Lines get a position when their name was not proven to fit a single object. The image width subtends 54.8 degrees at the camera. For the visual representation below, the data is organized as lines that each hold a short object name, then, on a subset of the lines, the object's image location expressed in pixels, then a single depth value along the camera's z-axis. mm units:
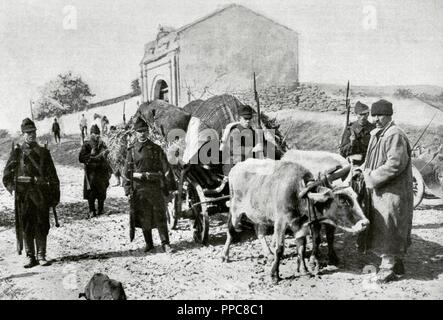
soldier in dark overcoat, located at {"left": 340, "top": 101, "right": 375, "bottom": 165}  6973
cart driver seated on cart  6641
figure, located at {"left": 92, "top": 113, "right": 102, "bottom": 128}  9881
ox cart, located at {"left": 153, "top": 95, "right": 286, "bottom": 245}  6801
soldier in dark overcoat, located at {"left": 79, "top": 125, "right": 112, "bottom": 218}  8992
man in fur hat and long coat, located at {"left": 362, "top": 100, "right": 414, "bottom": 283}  4941
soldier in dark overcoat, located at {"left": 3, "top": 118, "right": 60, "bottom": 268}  5797
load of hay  7453
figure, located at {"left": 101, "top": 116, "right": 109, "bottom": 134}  10258
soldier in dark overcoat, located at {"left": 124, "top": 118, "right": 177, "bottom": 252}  6379
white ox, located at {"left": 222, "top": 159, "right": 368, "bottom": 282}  4930
